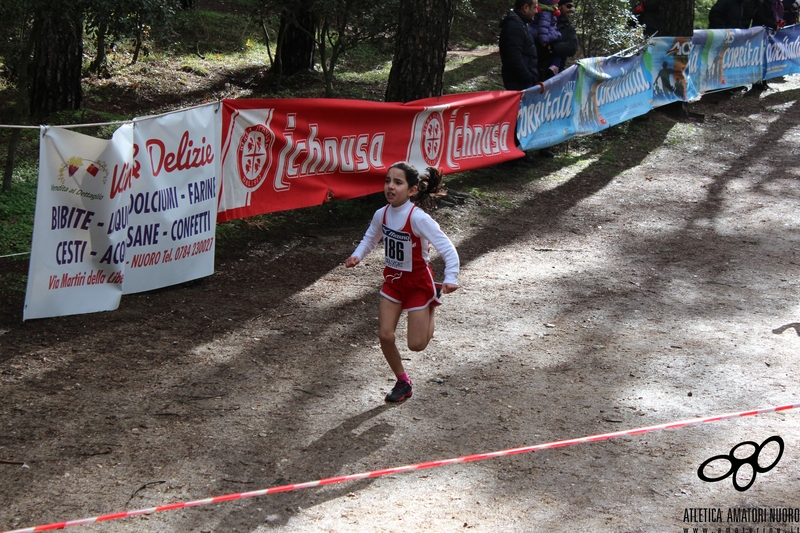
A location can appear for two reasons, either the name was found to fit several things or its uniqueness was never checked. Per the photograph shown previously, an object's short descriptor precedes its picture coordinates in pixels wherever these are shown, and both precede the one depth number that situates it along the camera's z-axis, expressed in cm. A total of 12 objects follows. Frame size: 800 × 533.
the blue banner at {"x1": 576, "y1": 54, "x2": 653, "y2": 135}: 1384
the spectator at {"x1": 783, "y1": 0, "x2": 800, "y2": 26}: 2169
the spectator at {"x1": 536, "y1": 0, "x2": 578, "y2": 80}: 1306
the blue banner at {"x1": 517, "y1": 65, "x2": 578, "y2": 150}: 1247
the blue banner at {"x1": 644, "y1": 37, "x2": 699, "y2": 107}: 1587
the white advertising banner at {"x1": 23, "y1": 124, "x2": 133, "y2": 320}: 645
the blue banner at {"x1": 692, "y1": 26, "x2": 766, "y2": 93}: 1742
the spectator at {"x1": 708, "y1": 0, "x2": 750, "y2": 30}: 1883
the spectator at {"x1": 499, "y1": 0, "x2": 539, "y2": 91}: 1210
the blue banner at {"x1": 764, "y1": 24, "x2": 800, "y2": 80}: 2001
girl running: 571
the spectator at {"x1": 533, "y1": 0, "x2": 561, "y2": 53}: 1291
